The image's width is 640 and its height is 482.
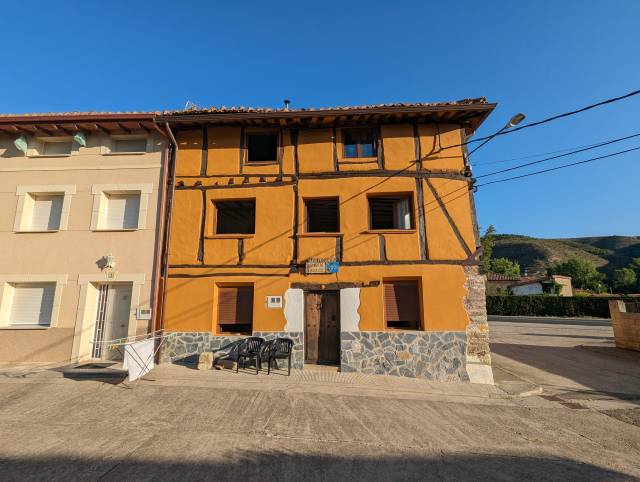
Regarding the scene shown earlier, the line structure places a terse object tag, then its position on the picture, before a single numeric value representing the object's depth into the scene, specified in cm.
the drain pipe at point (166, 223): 875
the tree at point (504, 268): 5597
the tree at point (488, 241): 3062
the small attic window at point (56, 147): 1011
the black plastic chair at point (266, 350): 783
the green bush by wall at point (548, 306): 2969
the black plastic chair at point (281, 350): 772
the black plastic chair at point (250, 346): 809
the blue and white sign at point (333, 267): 875
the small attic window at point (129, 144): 1002
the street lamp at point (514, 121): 691
